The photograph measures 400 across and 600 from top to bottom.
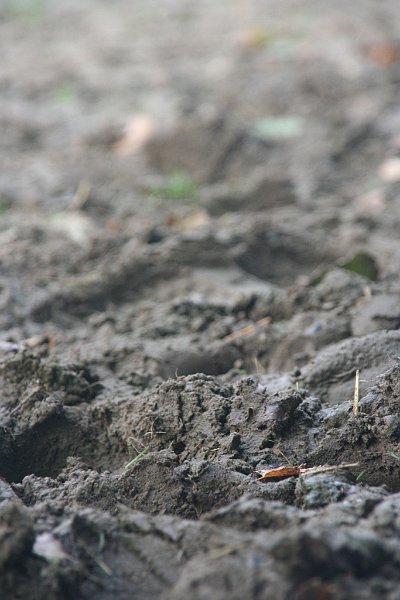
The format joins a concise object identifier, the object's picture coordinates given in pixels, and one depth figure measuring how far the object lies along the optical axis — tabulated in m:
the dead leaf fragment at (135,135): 10.37
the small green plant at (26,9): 15.94
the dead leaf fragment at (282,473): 4.34
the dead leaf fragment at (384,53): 12.26
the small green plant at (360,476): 4.26
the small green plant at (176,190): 9.09
